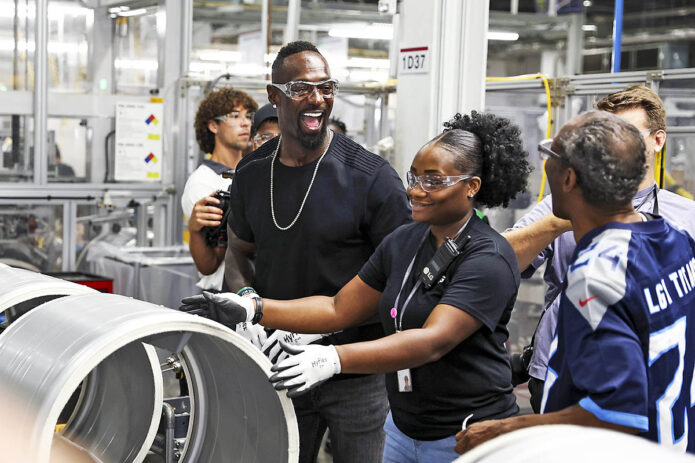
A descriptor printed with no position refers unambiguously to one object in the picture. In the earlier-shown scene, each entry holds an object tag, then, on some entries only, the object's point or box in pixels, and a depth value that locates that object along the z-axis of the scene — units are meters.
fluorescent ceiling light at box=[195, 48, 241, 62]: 12.24
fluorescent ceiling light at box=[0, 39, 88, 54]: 5.45
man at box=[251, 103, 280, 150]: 3.56
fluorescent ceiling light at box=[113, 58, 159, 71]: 5.83
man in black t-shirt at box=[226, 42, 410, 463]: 2.38
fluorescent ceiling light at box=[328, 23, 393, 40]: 11.28
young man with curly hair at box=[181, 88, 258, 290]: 3.82
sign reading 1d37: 3.35
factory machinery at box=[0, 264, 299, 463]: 1.41
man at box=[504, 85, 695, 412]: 2.30
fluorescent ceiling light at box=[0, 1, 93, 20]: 5.43
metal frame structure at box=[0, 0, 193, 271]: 5.39
